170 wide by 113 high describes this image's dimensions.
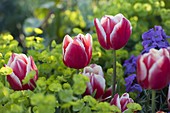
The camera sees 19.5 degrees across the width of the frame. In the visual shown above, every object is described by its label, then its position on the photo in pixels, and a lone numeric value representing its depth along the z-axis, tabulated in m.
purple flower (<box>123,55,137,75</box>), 1.09
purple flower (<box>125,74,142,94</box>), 1.00
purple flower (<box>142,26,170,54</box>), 1.04
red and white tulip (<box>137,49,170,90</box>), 0.79
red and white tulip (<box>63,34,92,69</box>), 0.89
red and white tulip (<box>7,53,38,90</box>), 0.89
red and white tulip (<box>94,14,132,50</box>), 0.91
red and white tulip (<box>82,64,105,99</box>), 0.90
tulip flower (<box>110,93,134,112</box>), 0.84
